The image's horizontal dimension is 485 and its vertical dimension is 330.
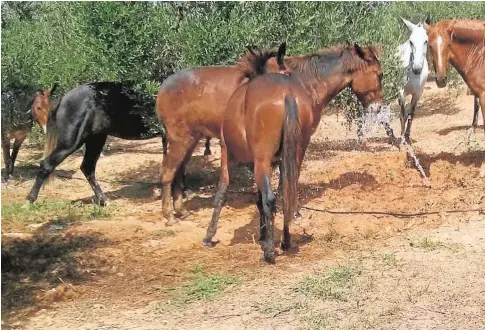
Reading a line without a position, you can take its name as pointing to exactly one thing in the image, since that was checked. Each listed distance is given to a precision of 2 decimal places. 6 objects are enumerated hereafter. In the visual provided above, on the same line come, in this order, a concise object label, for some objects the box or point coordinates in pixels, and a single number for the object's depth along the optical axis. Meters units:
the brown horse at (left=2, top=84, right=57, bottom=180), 9.55
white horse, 9.35
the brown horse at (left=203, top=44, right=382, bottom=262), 5.37
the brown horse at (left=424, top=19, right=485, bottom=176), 7.83
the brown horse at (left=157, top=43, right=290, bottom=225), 6.98
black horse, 7.99
